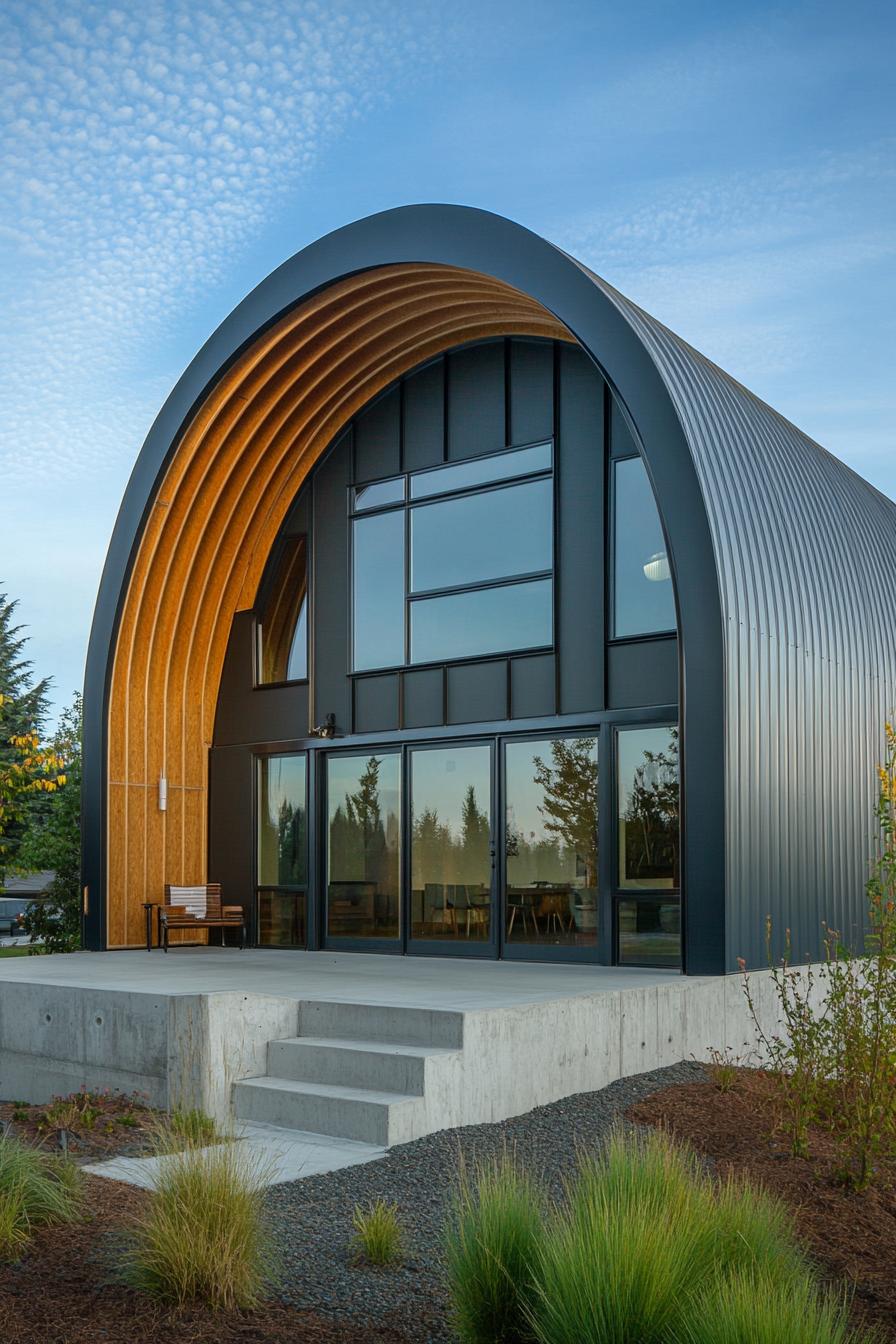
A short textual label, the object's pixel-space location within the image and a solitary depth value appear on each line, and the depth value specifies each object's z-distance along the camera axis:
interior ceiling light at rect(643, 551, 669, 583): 12.20
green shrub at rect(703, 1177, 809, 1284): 4.21
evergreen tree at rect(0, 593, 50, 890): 30.45
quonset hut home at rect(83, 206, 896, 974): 11.38
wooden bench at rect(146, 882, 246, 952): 14.73
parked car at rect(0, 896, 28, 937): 30.08
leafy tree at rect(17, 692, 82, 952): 18.86
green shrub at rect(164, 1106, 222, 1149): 6.77
